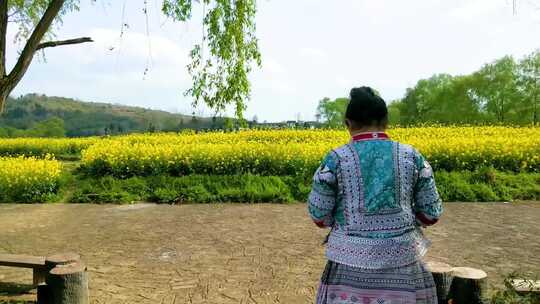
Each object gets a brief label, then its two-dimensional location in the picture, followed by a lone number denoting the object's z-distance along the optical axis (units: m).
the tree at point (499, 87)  53.47
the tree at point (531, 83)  50.94
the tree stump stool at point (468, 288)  4.14
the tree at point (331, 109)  82.50
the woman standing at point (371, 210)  2.84
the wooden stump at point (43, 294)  4.75
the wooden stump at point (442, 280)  4.19
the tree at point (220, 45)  4.65
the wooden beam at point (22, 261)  5.44
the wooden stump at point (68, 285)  4.65
